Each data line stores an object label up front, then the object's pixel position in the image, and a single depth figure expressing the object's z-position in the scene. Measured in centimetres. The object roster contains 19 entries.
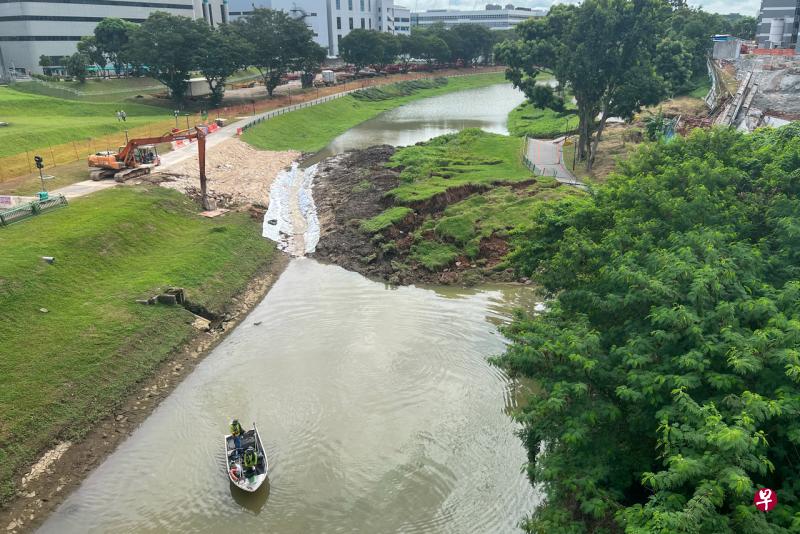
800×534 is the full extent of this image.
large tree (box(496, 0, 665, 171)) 5122
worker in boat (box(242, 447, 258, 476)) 2134
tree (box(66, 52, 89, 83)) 9481
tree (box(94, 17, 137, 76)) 10431
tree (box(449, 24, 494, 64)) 17550
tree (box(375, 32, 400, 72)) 14725
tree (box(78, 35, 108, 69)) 10600
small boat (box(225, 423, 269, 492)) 2105
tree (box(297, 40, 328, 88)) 10856
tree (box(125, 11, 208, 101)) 8631
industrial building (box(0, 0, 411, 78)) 11100
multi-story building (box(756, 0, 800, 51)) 8725
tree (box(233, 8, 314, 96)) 10306
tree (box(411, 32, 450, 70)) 16188
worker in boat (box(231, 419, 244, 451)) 2274
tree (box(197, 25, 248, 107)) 8900
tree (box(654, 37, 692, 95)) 6041
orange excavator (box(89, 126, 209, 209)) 5050
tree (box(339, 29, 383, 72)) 14425
